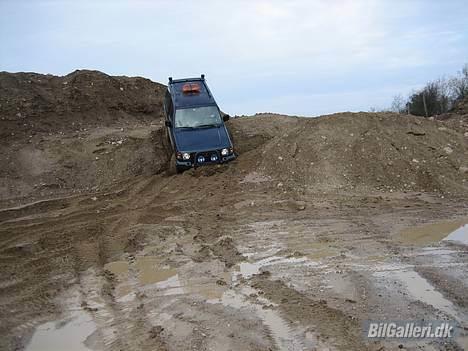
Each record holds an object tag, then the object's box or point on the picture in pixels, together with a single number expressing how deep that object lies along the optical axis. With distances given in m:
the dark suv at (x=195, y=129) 14.12
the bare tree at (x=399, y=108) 39.47
